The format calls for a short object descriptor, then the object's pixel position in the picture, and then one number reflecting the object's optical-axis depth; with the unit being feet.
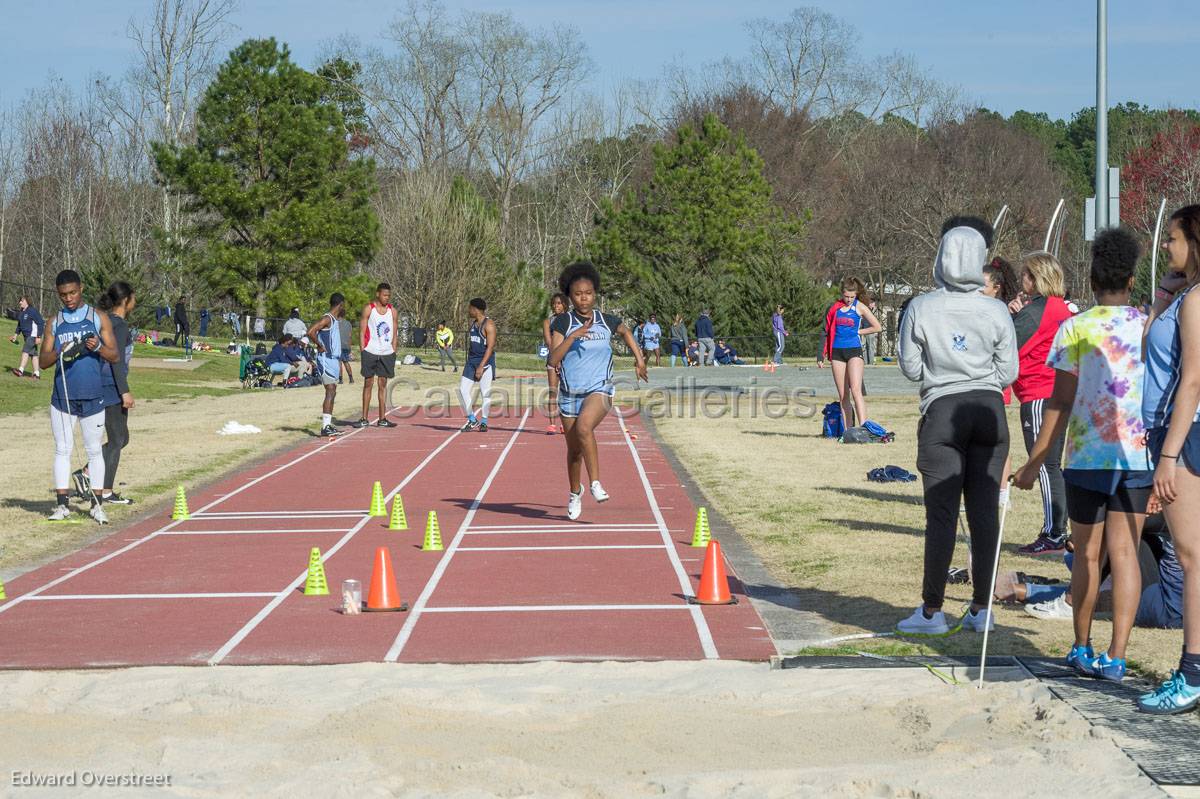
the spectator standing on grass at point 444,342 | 148.86
